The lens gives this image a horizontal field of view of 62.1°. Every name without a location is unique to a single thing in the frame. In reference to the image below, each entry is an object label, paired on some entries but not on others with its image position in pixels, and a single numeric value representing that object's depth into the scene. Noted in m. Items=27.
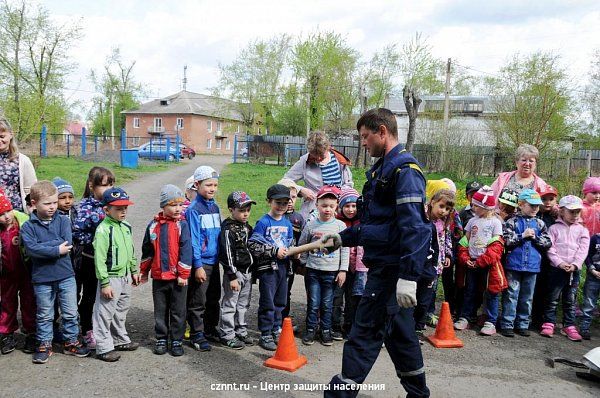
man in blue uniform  3.24
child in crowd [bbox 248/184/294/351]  4.91
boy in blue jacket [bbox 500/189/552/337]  5.67
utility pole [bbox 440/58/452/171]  28.38
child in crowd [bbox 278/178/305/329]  5.36
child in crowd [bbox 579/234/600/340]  5.71
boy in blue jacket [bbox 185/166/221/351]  4.81
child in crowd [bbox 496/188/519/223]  5.84
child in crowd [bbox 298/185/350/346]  5.12
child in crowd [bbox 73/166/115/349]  4.74
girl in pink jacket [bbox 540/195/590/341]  5.70
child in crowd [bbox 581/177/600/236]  6.02
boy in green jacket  4.45
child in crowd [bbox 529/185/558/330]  5.92
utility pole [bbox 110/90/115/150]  62.78
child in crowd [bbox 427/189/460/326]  5.23
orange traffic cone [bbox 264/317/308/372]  4.42
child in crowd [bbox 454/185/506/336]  5.62
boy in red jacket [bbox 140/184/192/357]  4.65
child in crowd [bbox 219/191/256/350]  4.88
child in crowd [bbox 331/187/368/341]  5.35
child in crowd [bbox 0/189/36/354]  4.52
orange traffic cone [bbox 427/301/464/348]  5.25
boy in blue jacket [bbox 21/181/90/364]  4.34
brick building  71.38
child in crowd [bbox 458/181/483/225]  6.36
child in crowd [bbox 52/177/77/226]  4.85
